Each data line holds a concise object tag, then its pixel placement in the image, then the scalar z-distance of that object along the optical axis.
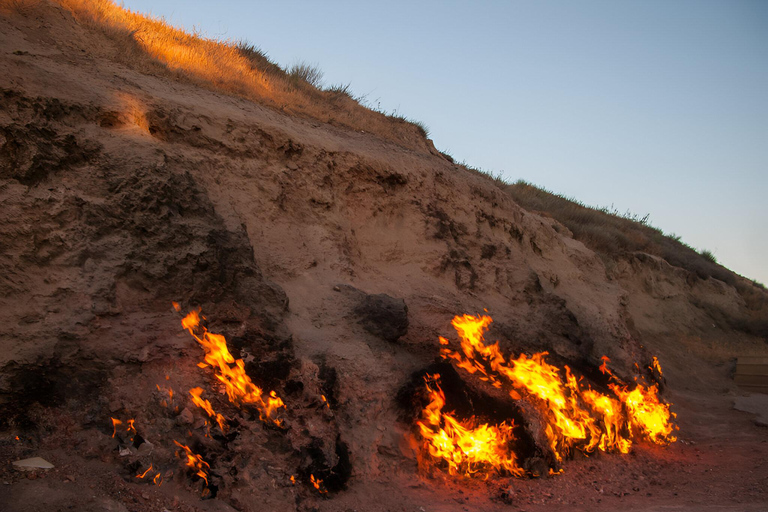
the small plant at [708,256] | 21.77
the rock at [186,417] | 4.36
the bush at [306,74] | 11.86
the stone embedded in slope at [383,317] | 6.10
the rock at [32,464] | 3.51
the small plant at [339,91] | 11.41
